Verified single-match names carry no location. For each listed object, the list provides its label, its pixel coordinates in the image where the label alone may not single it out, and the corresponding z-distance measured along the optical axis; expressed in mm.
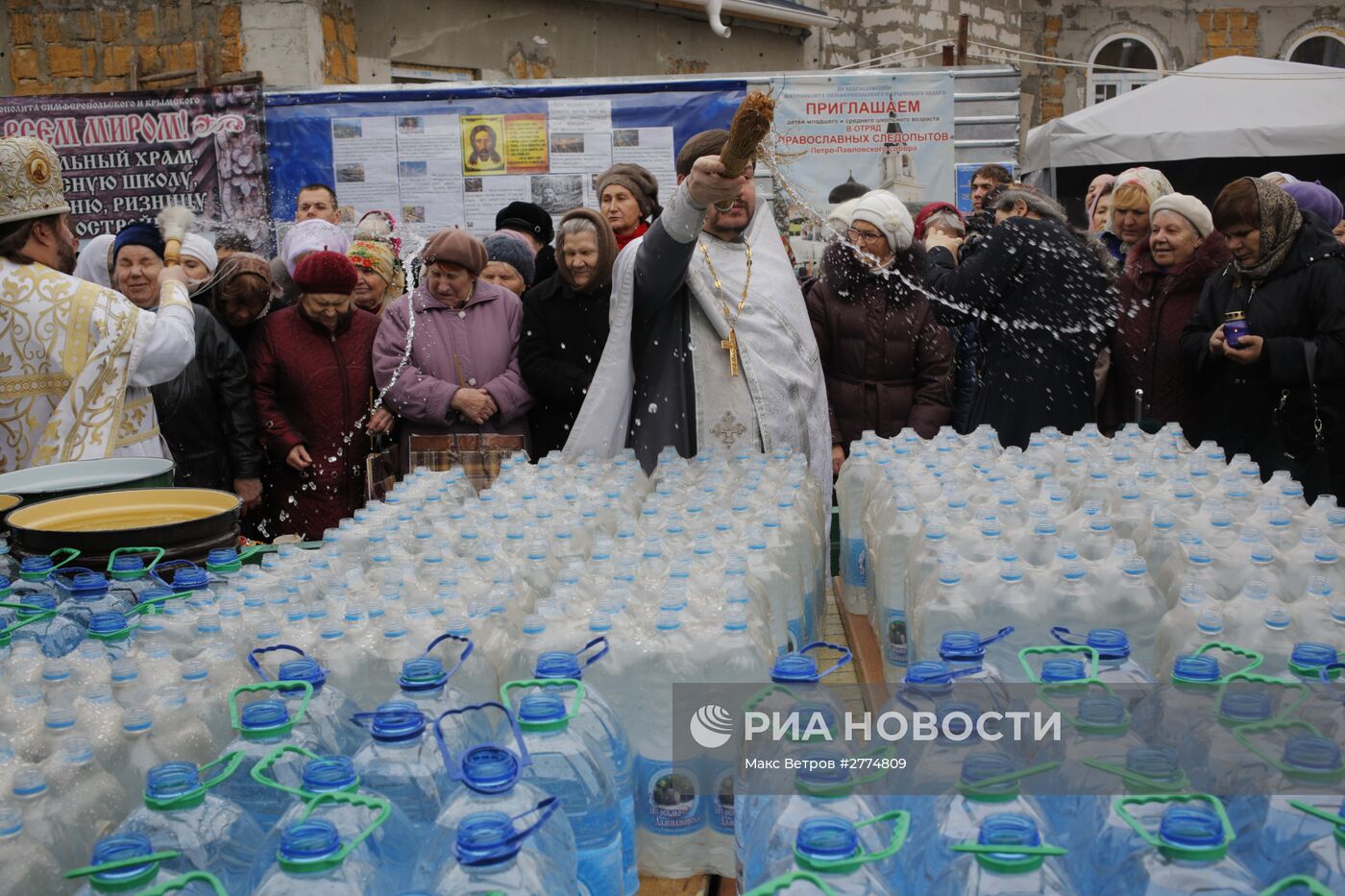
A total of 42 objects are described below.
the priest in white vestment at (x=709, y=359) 3975
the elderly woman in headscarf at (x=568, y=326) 4973
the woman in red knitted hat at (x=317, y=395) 5117
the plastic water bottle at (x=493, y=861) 1264
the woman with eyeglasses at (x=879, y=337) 5148
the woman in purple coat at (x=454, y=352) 4898
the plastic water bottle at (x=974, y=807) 1372
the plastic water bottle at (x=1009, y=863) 1230
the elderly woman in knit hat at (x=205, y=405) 5051
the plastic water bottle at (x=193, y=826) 1440
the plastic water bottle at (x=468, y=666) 2064
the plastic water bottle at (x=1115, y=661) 1898
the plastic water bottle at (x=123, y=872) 1279
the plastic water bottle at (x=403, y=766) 1591
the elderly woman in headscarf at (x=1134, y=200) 5883
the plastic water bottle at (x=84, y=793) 1600
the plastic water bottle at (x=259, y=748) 1615
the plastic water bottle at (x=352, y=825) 1379
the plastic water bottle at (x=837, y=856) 1246
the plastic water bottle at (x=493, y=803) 1392
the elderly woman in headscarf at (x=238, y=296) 5324
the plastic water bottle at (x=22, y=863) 1431
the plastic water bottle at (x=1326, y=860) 1262
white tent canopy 9445
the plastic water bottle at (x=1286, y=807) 1372
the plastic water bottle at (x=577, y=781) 1628
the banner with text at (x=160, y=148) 8172
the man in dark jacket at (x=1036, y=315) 5191
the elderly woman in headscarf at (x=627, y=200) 5457
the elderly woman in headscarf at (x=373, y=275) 5793
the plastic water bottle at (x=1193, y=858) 1220
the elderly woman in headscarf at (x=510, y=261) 5840
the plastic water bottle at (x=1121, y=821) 1356
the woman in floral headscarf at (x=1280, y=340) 4770
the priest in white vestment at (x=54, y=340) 3830
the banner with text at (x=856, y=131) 8047
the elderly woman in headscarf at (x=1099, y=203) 6676
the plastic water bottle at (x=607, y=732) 1794
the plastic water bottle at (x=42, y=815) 1541
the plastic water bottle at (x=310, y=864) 1255
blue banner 8102
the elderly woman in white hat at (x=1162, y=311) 5336
